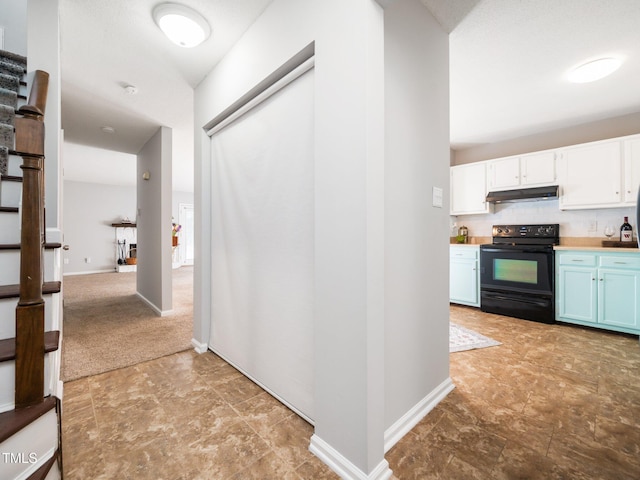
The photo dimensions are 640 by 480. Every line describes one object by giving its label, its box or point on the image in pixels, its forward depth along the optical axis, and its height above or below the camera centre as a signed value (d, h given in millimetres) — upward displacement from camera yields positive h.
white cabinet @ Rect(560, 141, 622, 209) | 3166 +765
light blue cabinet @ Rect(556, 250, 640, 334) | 2859 -567
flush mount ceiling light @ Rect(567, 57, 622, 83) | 2318 +1503
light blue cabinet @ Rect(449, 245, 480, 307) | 3916 -528
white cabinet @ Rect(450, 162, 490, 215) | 4137 +791
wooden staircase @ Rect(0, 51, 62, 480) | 978 -453
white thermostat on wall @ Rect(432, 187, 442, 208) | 1741 +276
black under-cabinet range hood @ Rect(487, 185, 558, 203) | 3504 +606
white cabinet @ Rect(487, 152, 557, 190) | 3586 +944
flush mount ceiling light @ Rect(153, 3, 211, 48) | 1752 +1458
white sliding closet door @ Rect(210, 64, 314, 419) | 1578 -13
